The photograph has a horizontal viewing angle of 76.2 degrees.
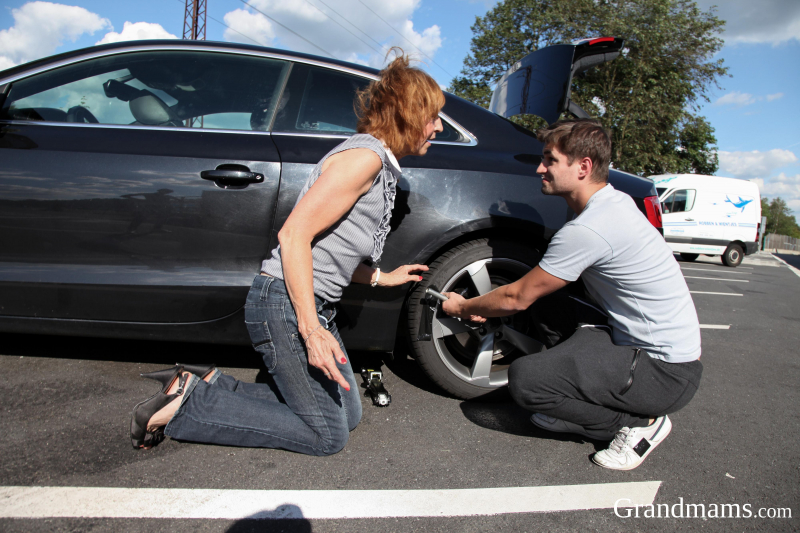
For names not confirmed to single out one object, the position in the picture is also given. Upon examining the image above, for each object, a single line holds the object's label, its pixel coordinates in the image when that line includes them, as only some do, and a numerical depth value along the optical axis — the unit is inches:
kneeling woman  68.1
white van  553.3
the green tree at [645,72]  782.5
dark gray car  80.2
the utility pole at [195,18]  864.0
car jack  89.9
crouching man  74.9
